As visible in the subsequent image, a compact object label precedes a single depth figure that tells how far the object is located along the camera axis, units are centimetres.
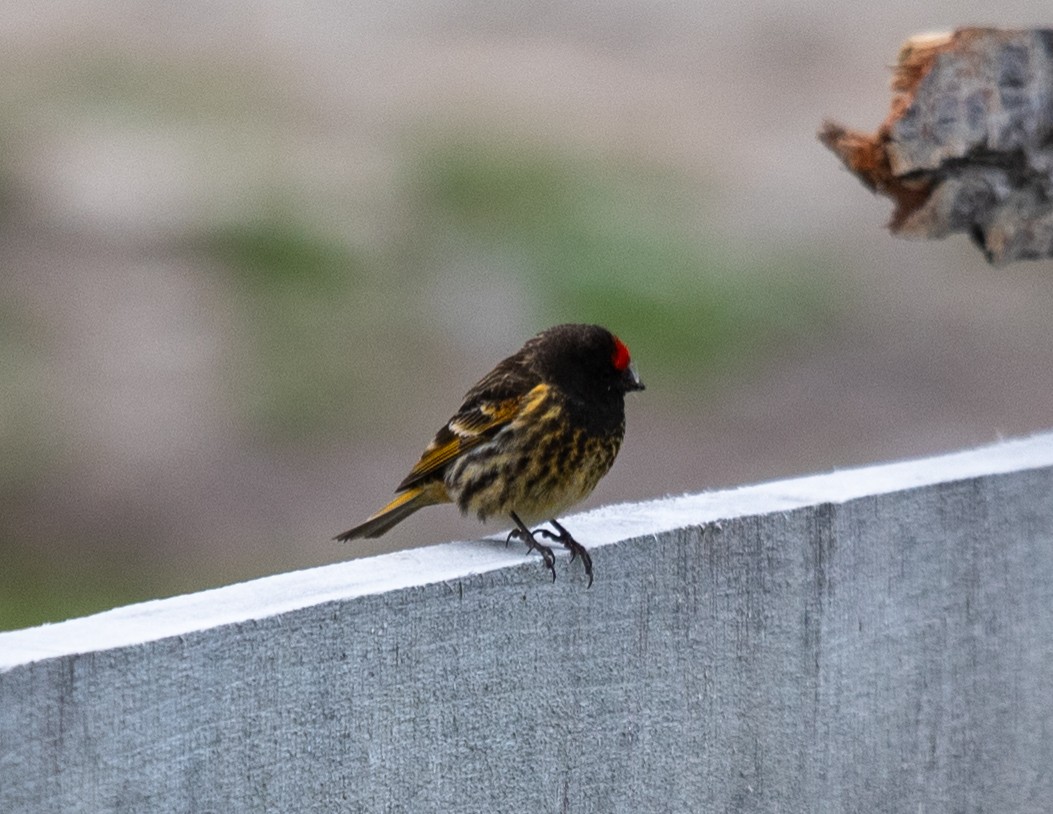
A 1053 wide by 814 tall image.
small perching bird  877
